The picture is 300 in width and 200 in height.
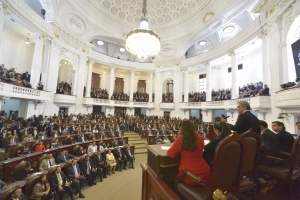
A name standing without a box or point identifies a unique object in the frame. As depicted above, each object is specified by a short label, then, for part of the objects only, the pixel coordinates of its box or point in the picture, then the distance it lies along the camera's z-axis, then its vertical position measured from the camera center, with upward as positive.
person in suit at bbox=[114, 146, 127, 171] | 5.97 -1.98
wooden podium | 1.49 -0.70
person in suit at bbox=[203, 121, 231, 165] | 1.55 -0.28
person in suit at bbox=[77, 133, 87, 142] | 6.72 -1.33
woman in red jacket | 1.43 -0.40
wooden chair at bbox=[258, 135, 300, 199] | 1.70 -0.70
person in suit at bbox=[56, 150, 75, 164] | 4.74 -1.59
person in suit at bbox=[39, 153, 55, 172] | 4.12 -1.59
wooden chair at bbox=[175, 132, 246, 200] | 1.10 -0.47
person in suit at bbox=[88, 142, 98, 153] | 5.96 -1.58
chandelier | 8.51 +4.34
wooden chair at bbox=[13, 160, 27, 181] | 3.53 -1.49
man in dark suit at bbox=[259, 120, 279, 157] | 2.01 -0.40
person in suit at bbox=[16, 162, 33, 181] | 3.52 -1.60
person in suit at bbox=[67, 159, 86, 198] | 4.06 -1.95
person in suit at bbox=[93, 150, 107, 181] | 5.22 -1.91
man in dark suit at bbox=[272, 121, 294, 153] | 2.18 -0.37
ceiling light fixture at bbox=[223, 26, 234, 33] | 14.32 +8.79
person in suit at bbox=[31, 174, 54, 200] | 3.13 -1.84
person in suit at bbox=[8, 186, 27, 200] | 2.63 -1.58
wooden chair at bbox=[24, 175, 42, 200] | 3.05 -1.67
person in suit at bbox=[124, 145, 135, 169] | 6.32 -1.93
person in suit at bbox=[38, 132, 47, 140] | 6.02 -1.14
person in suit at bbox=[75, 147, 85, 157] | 5.45 -1.60
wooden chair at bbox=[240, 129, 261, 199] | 1.47 -0.47
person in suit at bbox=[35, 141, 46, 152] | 5.10 -1.36
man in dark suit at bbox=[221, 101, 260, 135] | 2.11 -0.11
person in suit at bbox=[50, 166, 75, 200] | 3.63 -1.91
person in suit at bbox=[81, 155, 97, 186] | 4.70 -1.98
